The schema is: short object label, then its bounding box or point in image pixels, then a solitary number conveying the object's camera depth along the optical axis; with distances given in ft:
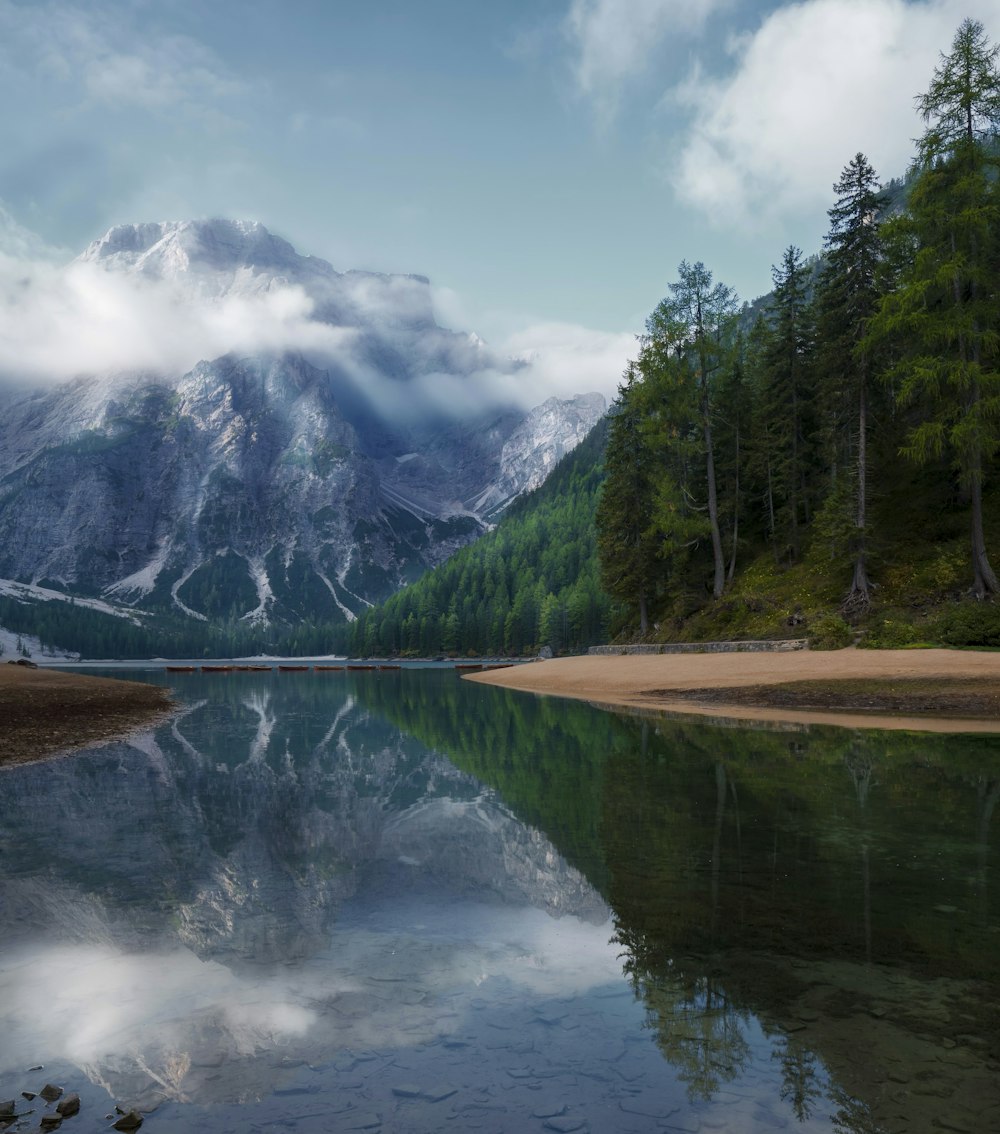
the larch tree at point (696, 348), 167.94
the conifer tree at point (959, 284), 115.34
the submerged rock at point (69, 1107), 15.89
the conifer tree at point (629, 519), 204.33
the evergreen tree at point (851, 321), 137.08
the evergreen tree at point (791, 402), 164.04
